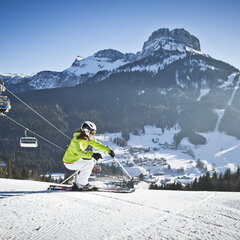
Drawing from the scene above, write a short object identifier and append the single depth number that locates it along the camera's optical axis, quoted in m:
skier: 5.37
